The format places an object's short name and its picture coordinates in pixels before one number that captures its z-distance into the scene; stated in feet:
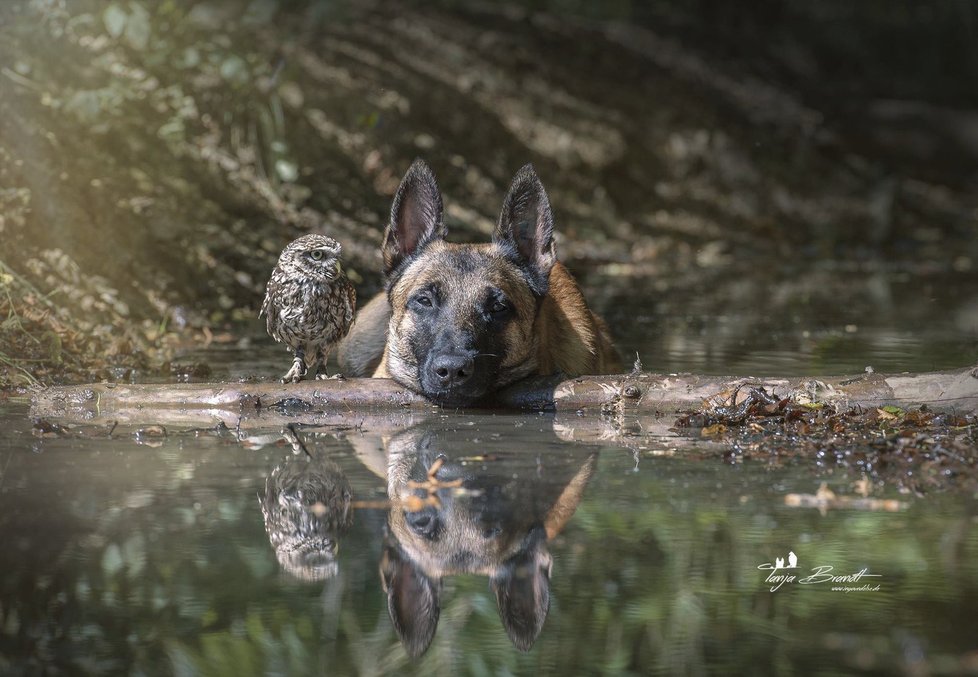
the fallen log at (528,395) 22.77
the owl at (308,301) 28.73
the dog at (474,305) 24.59
